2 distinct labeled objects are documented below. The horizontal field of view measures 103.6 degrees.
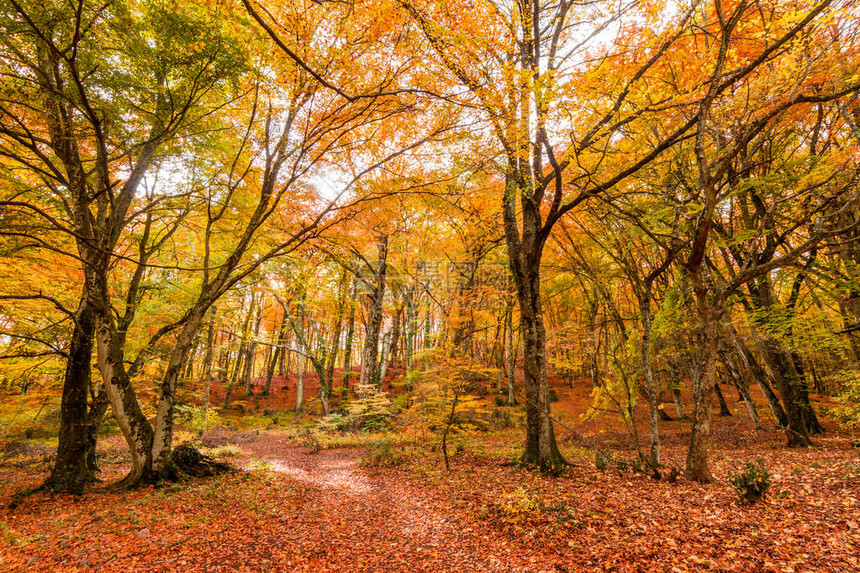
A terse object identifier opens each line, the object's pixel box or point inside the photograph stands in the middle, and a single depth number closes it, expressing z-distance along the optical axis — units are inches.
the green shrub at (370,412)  488.1
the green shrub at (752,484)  182.7
